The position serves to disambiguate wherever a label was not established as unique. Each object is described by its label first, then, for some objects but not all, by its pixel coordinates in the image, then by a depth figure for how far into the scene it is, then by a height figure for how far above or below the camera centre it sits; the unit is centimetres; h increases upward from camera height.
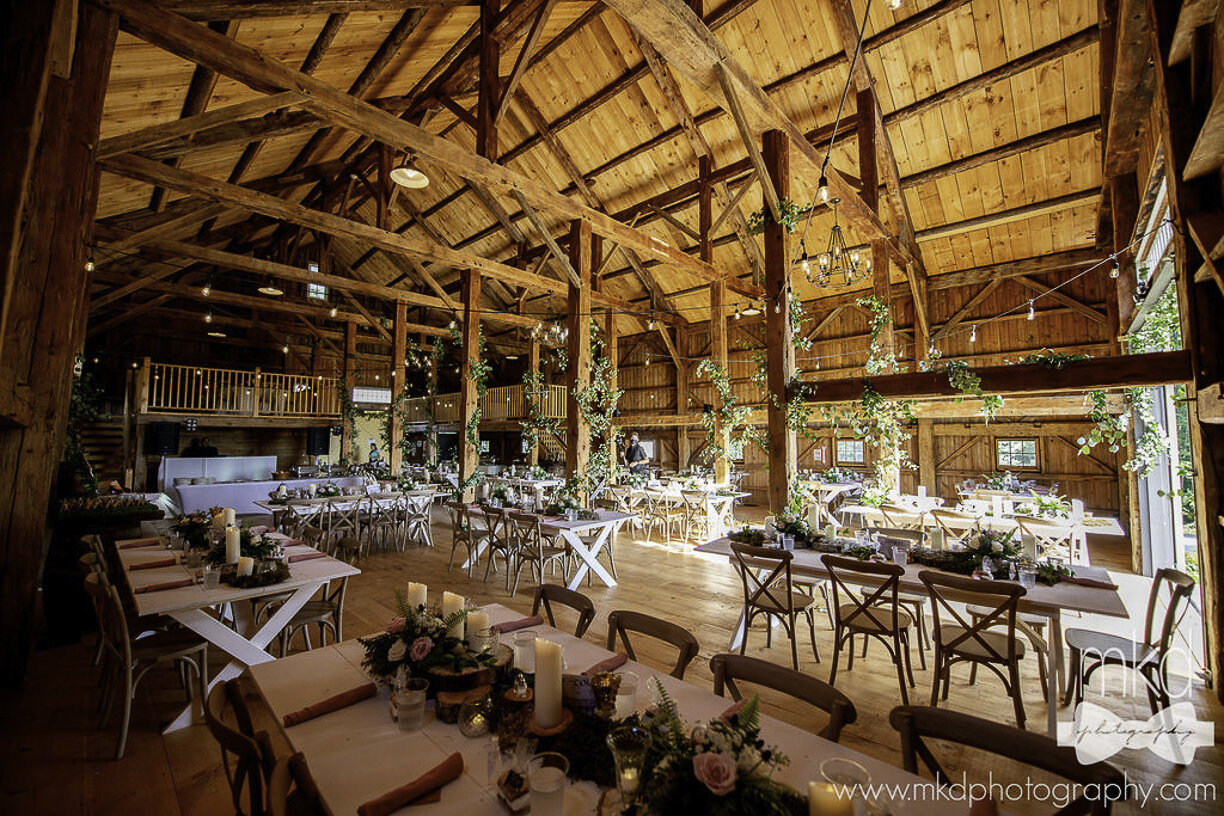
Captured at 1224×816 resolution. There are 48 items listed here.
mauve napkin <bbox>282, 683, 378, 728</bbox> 156 -87
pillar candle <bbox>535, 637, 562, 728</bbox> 144 -71
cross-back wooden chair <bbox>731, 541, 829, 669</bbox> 347 -113
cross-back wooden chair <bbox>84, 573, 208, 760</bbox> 263 -121
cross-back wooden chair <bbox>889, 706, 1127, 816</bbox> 114 -81
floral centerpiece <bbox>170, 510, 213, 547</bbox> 373 -69
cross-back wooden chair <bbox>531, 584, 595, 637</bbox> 237 -79
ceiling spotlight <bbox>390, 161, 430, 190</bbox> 555 +300
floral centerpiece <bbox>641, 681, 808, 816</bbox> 99 -69
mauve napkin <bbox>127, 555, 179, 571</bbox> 333 -85
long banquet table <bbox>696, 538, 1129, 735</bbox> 271 -88
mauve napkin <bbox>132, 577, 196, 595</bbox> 286 -87
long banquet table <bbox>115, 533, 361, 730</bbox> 275 -89
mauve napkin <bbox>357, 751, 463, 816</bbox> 117 -86
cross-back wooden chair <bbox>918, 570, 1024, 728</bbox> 267 -111
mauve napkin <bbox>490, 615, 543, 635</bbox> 227 -86
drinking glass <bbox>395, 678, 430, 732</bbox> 153 -83
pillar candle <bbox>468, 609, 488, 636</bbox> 186 -67
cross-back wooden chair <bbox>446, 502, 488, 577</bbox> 595 -111
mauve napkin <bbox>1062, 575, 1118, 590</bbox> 305 -85
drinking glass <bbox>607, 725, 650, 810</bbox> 111 -74
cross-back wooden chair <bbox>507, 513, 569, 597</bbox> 520 -117
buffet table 914 -103
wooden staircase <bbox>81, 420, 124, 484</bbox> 1065 -18
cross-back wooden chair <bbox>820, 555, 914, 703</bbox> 305 -114
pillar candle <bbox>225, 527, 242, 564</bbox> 317 -67
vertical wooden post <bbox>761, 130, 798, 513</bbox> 504 +117
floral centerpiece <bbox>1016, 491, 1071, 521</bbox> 489 -63
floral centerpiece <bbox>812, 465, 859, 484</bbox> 780 -66
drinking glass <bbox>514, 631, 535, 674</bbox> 179 -77
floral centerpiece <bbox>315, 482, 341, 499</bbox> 690 -72
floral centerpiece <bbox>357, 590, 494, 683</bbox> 171 -73
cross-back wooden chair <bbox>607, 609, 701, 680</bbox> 196 -79
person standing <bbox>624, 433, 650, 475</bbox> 1052 -24
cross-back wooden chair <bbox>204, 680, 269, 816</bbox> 131 -83
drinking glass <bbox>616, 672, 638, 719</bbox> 146 -76
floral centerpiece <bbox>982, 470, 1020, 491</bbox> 872 -65
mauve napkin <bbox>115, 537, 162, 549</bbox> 392 -84
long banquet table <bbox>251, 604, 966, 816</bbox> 125 -89
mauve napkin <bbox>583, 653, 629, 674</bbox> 190 -86
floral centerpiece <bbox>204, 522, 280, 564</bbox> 326 -74
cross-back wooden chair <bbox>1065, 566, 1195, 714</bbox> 268 -116
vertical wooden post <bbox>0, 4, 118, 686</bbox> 277 +62
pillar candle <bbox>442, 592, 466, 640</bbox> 197 -65
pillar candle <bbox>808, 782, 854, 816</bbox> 93 -67
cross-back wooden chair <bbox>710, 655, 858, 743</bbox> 149 -80
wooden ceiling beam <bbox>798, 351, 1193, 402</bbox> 350 +55
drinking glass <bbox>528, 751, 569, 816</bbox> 115 -80
